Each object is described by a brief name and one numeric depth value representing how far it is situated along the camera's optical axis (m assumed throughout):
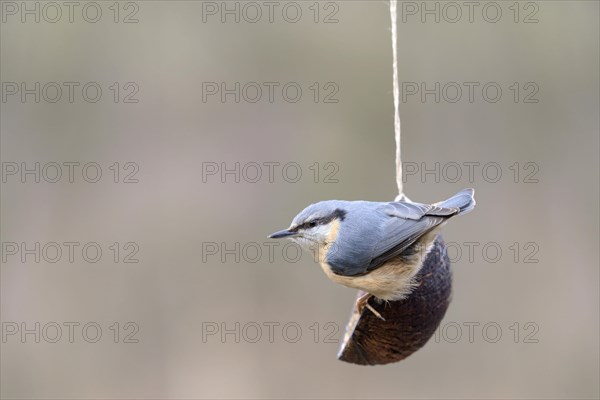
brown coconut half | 4.30
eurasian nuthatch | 4.24
